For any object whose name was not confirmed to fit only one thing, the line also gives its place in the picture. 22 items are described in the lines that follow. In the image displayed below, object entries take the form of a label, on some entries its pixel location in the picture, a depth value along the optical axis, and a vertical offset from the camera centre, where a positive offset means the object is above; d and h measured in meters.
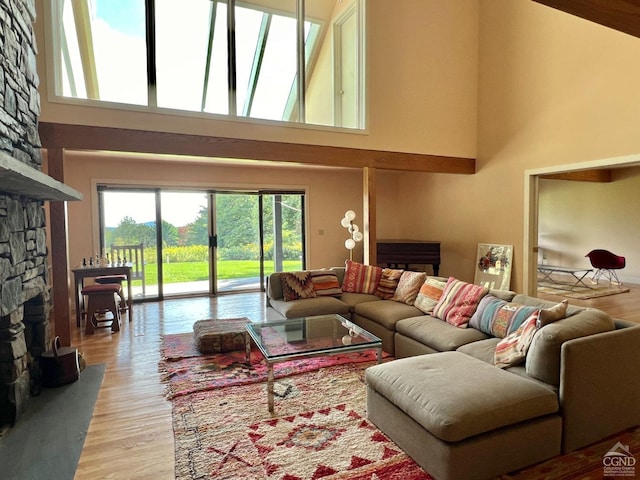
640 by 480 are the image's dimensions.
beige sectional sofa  1.84 -0.93
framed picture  5.75 -0.67
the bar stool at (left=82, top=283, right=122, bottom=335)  4.55 -0.91
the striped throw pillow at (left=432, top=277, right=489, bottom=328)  3.23 -0.71
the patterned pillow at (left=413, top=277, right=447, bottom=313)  3.70 -0.70
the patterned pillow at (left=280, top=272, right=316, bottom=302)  4.38 -0.70
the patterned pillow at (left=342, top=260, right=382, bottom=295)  4.64 -0.67
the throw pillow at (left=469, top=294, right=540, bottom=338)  2.76 -0.72
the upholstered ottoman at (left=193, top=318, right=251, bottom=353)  3.75 -1.12
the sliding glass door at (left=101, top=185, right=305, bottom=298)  6.21 -0.14
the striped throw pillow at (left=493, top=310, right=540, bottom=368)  2.33 -0.79
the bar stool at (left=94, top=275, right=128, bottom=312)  5.15 -0.69
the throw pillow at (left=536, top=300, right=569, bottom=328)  2.34 -0.58
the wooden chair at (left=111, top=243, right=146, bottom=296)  6.16 -0.45
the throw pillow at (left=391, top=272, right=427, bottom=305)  4.09 -0.69
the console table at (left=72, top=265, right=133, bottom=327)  4.77 -0.57
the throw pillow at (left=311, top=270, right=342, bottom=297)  4.52 -0.70
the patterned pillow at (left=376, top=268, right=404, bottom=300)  4.41 -0.69
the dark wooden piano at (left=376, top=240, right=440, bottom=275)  6.85 -0.50
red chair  7.40 -0.76
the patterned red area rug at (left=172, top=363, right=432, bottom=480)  1.99 -1.29
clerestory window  4.88 +2.66
